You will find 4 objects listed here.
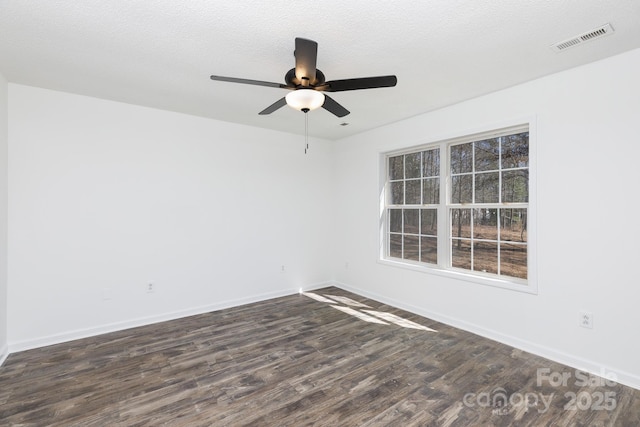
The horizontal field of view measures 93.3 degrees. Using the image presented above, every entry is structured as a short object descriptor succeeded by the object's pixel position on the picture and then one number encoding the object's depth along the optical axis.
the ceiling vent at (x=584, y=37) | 2.10
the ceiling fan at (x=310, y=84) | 2.08
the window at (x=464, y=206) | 3.21
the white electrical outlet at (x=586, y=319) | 2.61
